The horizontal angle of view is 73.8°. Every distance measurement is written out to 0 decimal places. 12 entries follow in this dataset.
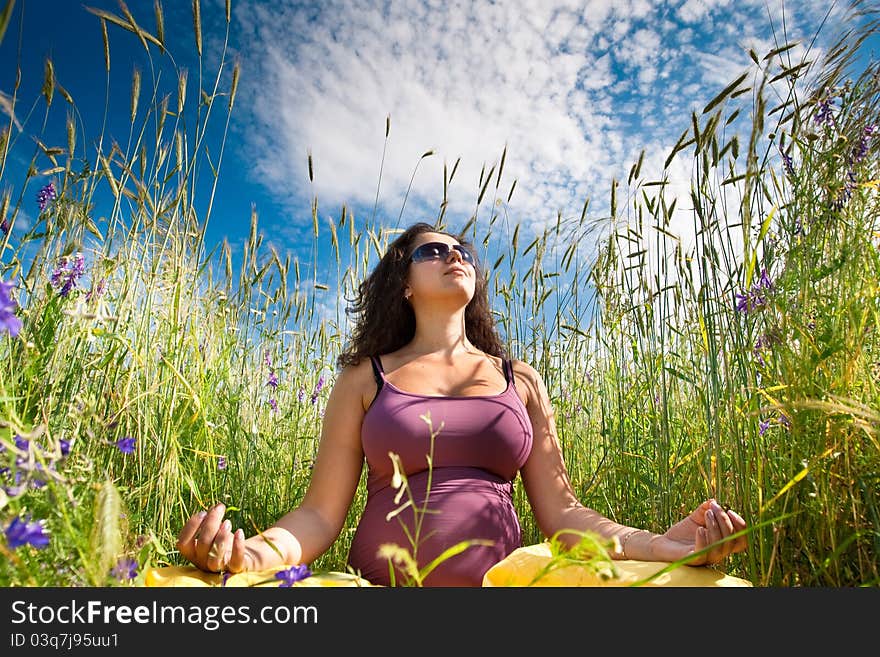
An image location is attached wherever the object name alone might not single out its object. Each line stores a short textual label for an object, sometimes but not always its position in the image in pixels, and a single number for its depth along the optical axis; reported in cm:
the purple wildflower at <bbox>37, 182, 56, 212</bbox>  177
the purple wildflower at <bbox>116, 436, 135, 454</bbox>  100
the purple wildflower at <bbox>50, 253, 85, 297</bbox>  153
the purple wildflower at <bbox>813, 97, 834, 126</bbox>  157
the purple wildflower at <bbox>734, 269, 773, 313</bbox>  144
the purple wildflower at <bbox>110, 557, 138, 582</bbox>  70
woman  131
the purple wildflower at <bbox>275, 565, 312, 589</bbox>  85
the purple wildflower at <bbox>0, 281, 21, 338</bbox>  65
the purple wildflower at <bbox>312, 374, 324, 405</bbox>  255
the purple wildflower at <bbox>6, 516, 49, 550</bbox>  58
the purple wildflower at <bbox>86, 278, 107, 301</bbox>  167
